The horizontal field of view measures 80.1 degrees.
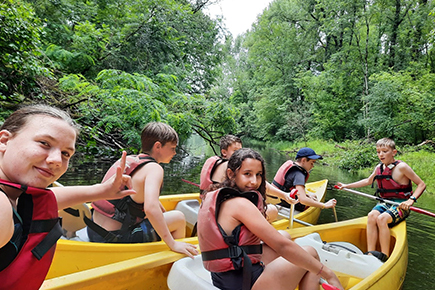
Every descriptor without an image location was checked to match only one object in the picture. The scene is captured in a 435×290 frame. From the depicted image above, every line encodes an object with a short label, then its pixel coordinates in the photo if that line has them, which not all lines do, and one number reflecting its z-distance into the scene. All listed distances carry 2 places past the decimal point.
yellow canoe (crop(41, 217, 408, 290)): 1.59
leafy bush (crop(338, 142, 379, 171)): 12.32
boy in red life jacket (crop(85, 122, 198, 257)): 1.94
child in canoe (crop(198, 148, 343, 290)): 1.43
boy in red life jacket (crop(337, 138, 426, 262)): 3.13
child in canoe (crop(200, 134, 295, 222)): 3.13
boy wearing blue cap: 3.11
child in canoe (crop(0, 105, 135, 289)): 0.80
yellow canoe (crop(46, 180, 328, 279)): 1.86
